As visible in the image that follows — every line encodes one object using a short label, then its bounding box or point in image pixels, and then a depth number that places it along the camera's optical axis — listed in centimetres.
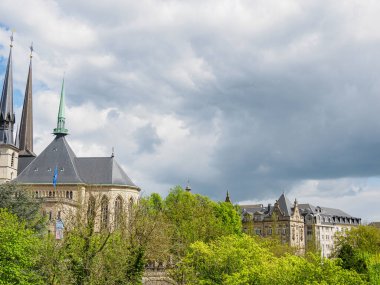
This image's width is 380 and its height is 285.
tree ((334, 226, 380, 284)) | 5309
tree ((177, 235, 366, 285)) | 3822
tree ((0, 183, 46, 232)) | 7088
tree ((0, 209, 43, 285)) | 4738
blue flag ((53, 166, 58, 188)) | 10402
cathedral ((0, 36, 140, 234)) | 10675
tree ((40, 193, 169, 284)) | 4489
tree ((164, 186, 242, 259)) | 7700
